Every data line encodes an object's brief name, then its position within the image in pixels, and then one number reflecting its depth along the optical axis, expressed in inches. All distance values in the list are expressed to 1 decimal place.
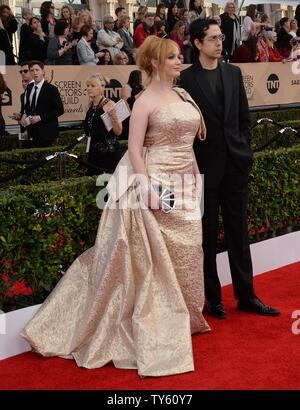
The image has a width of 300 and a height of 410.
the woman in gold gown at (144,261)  165.8
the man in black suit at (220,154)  188.1
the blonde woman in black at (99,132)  275.7
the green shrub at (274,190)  250.7
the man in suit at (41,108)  344.5
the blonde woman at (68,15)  454.9
